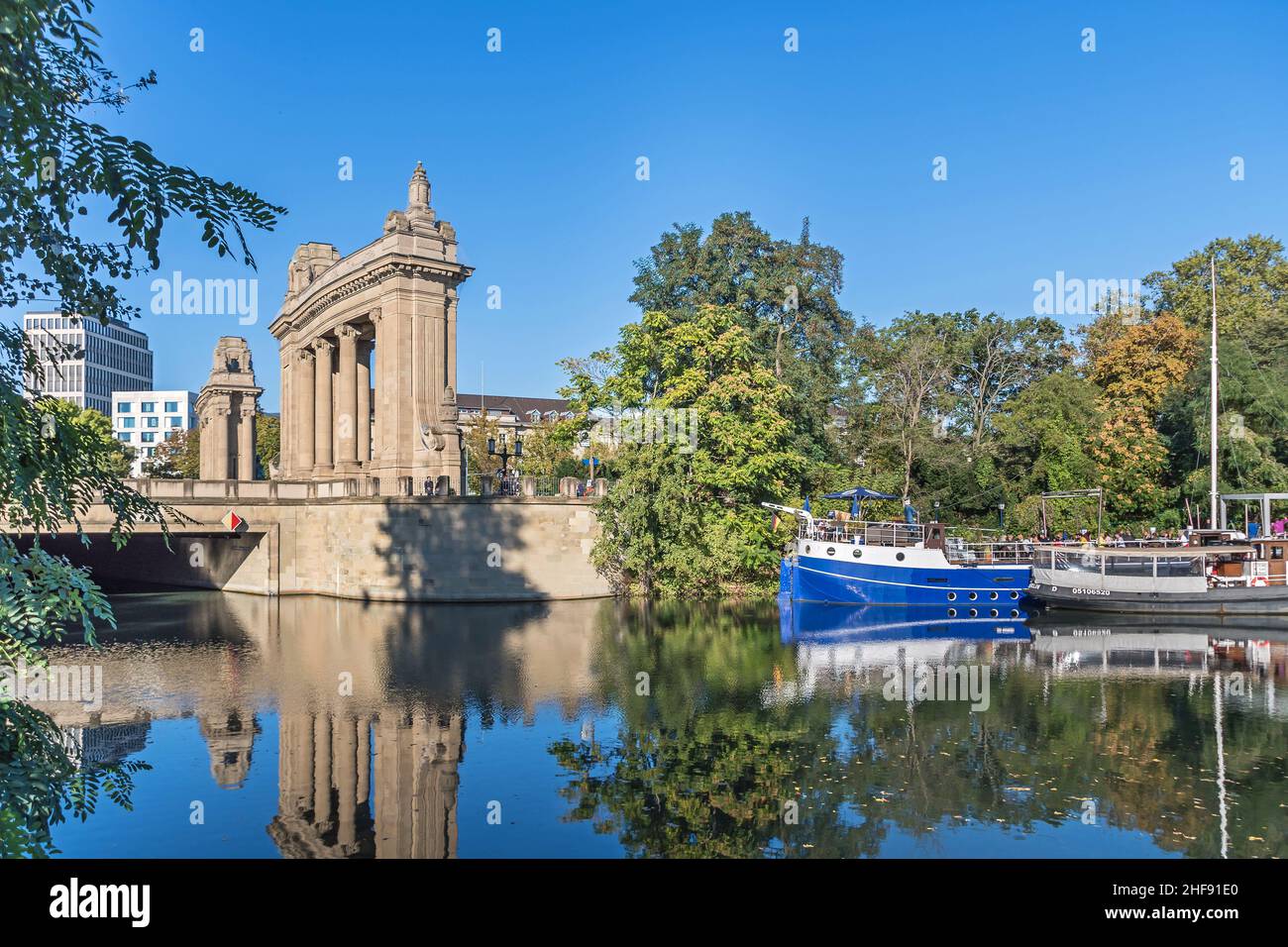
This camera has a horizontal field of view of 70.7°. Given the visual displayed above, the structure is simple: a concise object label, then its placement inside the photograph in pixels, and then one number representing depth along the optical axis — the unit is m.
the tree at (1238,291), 53.22
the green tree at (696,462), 43.50
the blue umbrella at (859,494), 44.75
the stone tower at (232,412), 68.38
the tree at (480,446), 75.69
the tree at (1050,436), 54.75
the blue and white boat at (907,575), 42.16
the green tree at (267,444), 90.84
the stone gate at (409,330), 44.41
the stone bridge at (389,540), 41.12
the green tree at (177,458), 88.61
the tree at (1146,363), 56.19
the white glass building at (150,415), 142.25
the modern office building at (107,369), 122.57
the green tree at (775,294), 53.69
